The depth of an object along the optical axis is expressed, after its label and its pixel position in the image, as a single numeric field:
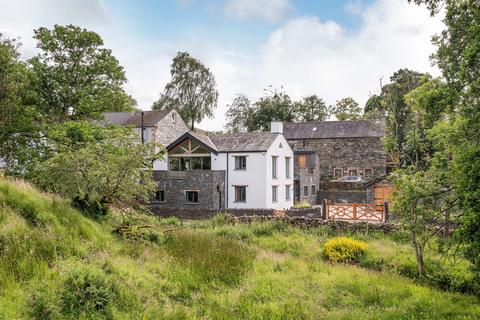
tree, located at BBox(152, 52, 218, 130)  48.28
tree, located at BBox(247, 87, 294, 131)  59.50
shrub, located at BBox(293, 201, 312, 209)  33.58
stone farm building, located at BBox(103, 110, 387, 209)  30.44
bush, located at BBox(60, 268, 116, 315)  7.44
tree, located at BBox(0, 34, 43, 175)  20.84
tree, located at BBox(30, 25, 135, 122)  24.64
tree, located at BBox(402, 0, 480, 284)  8.29
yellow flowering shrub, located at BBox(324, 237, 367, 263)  15.09
